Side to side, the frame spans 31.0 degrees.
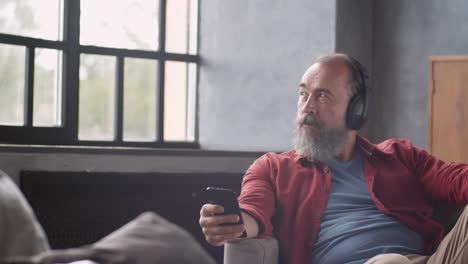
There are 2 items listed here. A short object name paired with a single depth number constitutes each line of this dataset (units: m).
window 4.46
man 2.66
